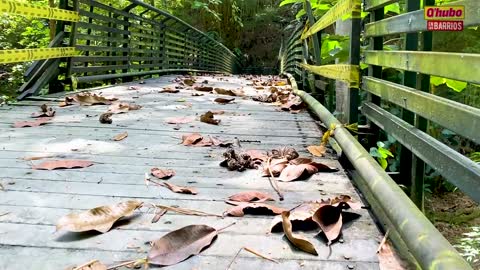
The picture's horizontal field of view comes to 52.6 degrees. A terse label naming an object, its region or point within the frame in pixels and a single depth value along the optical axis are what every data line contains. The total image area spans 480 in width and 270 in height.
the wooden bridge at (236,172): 1.35
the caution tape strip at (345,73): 2.73
